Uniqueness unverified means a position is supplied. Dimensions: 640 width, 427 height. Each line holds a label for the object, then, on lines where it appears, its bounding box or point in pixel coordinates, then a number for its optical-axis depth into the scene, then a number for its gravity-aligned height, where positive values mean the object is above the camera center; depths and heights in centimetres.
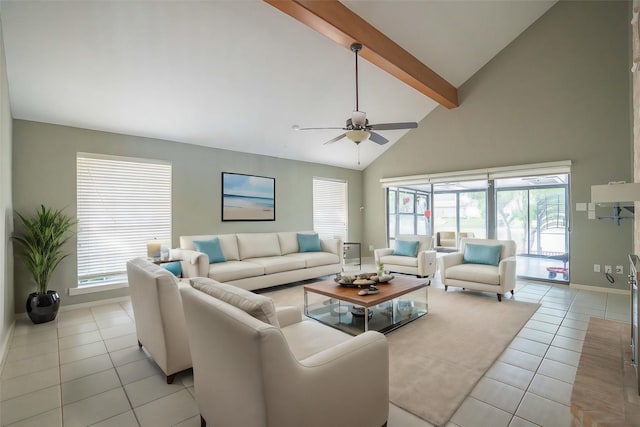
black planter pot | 346 -107
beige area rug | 204 -125
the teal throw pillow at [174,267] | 429 -77
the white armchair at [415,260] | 546 -89
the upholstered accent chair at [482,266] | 424 -84
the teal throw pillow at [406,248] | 575 -70
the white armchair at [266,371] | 119 -72
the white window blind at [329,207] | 720 +13
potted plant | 347 -48
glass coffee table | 311 -121
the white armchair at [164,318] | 215 -77
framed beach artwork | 560 +30
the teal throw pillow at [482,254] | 467 -67
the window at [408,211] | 718 +2
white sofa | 432 -80
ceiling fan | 326 +95
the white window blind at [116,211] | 419 +4
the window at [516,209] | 532 +6
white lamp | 437 -52
